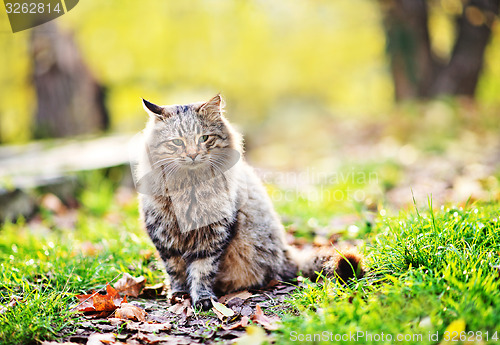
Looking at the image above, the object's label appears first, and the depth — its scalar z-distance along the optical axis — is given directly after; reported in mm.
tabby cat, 2607
